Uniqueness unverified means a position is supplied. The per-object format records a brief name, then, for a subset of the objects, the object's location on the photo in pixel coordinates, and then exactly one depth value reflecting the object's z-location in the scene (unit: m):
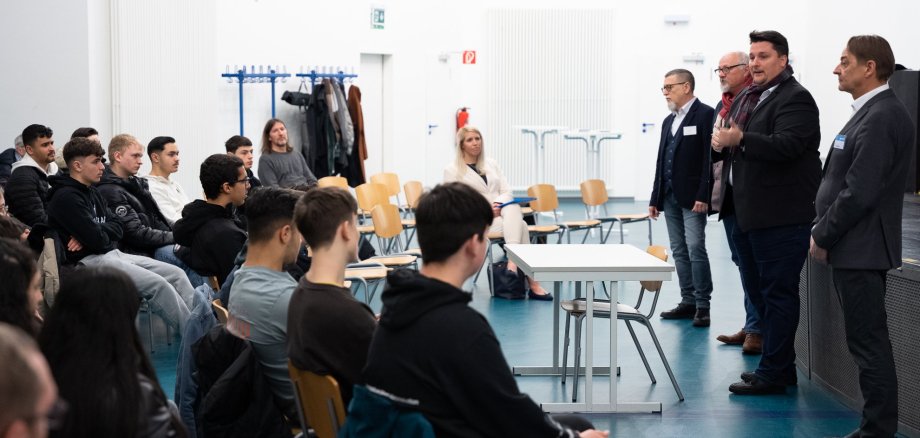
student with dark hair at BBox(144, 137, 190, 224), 6.72
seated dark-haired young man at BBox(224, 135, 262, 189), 7.20
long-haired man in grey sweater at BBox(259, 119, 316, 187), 8.82
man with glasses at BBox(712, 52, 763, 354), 5.80
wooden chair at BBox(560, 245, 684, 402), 4.82
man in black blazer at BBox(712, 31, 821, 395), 4.62
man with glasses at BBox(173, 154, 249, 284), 4.77
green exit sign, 12.49
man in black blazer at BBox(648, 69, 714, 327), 6.52
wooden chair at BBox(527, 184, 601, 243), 8.95
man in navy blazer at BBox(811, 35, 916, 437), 3.86
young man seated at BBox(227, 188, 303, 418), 3.22
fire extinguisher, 13.98
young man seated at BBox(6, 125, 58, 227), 6.13
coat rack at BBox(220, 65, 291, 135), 10.52
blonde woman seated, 7.78
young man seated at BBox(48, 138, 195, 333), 5.43
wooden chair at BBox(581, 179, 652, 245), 9.51
